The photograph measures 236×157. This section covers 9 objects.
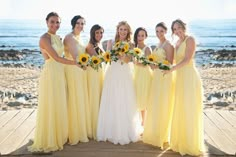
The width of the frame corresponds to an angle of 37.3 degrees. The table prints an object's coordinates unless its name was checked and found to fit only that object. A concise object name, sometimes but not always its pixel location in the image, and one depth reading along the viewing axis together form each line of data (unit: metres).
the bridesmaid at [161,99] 5.54
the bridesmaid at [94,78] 5.78
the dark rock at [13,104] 9.37
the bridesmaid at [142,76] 5.92
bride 5.68
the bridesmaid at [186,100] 5.23
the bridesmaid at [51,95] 5.27
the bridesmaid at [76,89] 5.57
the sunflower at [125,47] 5.43
